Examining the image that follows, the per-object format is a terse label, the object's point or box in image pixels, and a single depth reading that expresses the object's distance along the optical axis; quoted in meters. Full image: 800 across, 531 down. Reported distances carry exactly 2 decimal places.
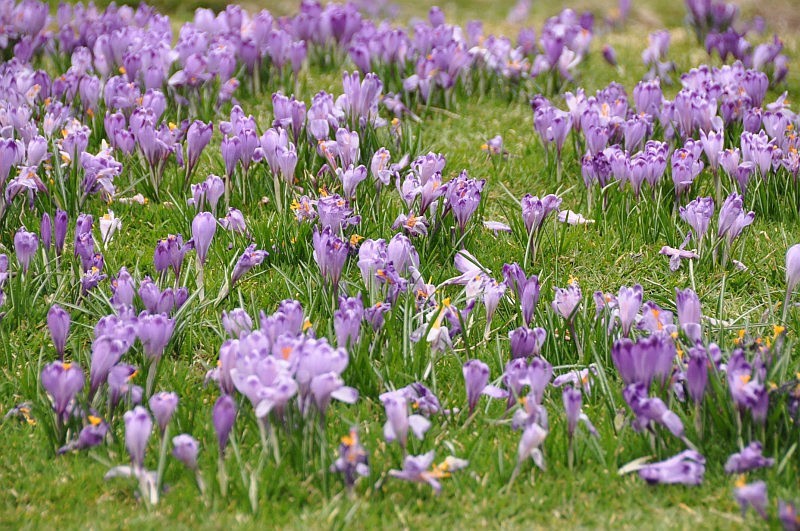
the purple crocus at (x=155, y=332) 5.82
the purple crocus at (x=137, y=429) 5.04
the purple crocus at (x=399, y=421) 5.15
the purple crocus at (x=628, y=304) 6.11
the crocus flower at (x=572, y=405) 5.27
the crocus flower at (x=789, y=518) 4.32
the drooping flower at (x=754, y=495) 4.56
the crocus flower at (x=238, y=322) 6.04
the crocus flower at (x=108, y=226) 7.59
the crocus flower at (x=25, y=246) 6.78
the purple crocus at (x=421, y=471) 5.07
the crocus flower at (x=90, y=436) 5.41
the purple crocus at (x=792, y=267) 6.48
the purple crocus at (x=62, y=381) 5.24
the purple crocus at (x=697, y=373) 5.25
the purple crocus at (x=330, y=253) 6.54
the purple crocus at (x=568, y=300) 6.29
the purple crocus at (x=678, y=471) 5.15
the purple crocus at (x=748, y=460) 5.09
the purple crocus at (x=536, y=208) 7.36
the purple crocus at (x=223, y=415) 5.09
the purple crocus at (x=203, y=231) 6.89
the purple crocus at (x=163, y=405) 5.20
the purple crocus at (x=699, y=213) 7.23
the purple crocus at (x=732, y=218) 7.14
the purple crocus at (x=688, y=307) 5.95
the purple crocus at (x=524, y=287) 6.36
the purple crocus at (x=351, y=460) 5.06
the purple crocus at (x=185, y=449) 5.00
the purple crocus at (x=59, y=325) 5.87
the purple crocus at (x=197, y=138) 8.28
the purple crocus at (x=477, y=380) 5.53
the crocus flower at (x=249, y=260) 6.76
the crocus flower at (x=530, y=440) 5.21
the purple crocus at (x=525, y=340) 5.96
